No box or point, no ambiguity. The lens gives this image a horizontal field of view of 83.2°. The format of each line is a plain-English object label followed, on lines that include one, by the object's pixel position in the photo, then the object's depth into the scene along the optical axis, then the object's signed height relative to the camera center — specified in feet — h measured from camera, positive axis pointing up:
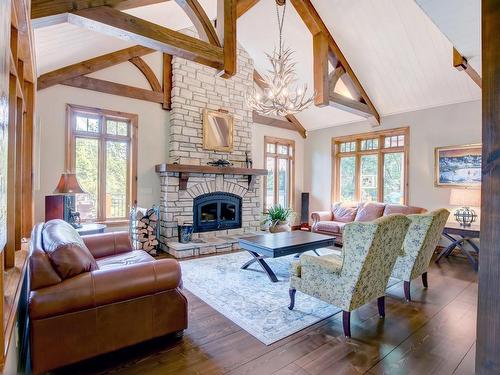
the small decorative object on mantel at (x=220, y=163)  19.27 +1.53
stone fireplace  17.74 +0.82
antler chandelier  13.34 +4.23
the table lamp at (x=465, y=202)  15.02 -0.91
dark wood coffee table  11.87 -2.64
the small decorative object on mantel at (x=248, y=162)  21.30 +1.78
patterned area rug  8.52 -4.19
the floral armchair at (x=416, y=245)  10.28 -2.23
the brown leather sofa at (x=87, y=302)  5.89 -2.70
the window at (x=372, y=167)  20.43 +1.48
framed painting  16.58 +1.22
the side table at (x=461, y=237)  14.39 -2.88
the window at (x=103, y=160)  15.87 +1.50
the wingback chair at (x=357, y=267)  7.41 -2.37
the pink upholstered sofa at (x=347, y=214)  18.34 -2.06
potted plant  21.95 -2.75
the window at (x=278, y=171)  24.61 +1.28
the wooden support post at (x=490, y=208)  2.79 -0.23
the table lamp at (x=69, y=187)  12.26 -0.09
